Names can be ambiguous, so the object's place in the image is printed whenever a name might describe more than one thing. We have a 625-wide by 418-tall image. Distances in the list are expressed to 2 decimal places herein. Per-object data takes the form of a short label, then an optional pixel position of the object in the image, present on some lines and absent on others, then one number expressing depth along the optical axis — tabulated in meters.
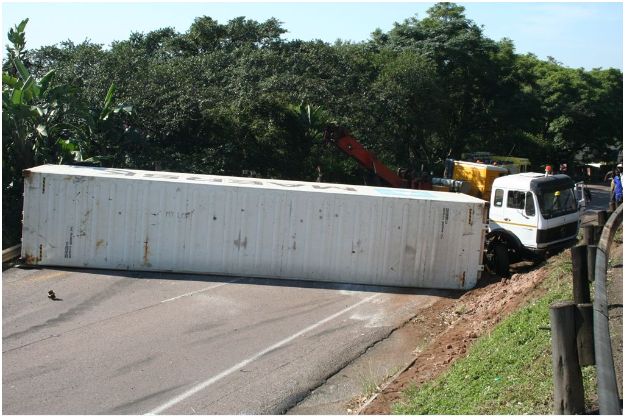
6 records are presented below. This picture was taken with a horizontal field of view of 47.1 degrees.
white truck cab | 16.20
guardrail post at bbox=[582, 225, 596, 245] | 10.77
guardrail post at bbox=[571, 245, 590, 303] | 8.38
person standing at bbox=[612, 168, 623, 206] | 20.16
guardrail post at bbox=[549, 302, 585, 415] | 5.64
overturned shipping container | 15.64
